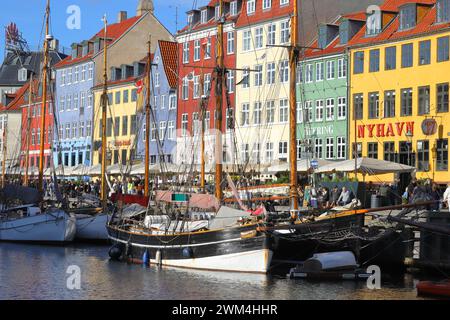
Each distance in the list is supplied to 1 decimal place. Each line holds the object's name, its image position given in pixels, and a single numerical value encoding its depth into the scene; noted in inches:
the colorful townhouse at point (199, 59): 3267.7
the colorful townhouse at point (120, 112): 3838.6
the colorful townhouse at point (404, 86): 2498.8
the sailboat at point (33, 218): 2166.6
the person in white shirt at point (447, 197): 1577.0
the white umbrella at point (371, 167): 2134.0
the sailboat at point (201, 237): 1471.5
